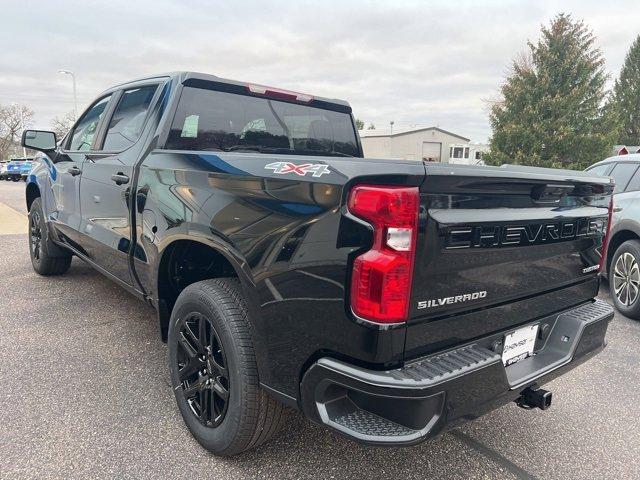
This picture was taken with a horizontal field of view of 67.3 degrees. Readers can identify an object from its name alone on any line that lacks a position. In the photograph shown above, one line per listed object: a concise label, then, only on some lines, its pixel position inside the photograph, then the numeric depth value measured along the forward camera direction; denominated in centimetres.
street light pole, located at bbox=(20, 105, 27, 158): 5975
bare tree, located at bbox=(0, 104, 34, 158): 5834
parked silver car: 460
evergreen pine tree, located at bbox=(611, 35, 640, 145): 3928
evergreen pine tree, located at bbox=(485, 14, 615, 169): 2142
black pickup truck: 164
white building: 3534
